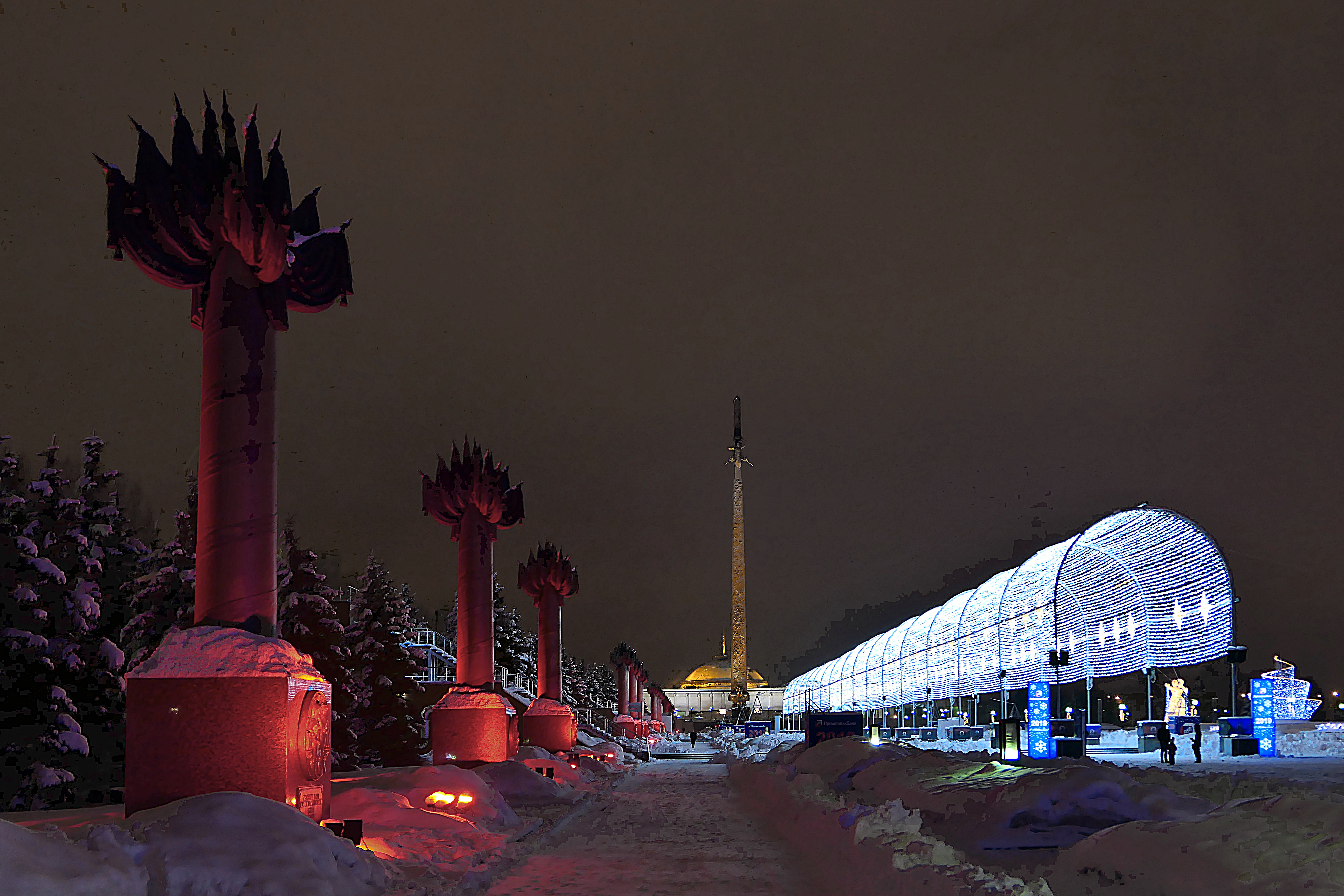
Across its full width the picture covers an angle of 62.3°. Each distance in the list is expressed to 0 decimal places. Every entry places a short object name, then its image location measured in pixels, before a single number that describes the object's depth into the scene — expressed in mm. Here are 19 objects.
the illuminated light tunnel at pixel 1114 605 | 45625
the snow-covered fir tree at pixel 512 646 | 82250
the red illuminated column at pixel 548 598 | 49875
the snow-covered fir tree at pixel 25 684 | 26734
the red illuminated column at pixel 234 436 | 13969
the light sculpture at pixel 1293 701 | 43656
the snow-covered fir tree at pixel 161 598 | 32469
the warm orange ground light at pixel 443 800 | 18578
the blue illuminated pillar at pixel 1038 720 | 30266
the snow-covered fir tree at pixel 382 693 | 47031
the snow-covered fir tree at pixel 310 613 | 39781
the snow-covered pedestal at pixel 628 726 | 78938
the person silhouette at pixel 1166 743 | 29938
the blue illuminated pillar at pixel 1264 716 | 33000
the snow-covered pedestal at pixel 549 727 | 44325
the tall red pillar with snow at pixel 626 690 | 79438
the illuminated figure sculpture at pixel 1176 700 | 44906
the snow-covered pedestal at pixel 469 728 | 32250
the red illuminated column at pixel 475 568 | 32812
